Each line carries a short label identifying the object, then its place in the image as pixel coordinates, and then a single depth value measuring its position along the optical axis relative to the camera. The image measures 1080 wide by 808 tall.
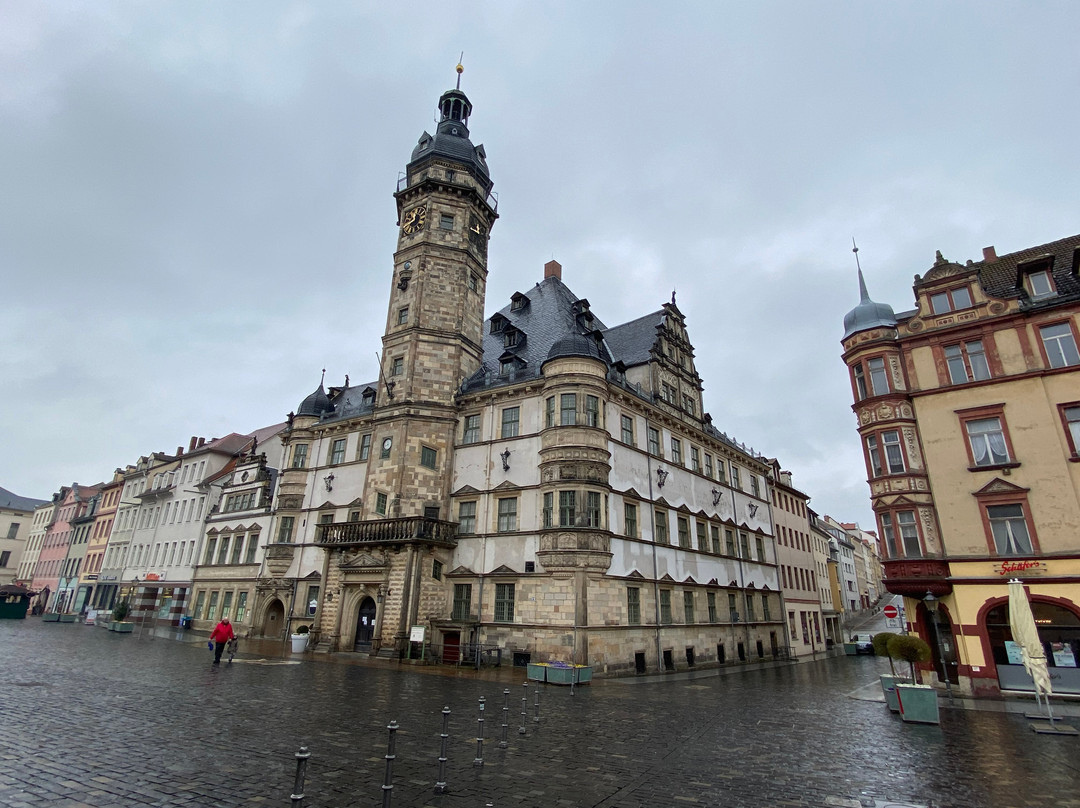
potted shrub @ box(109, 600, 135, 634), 38.00
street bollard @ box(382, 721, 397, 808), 6.30
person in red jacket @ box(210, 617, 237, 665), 21.34
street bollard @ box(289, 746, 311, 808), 5.10
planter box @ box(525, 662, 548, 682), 21.11
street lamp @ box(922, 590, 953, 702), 18.94
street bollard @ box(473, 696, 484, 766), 9.25
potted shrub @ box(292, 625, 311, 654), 29.34
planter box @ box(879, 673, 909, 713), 15.99
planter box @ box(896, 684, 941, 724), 14.19
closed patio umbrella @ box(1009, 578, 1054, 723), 15.21
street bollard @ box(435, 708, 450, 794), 7.83
